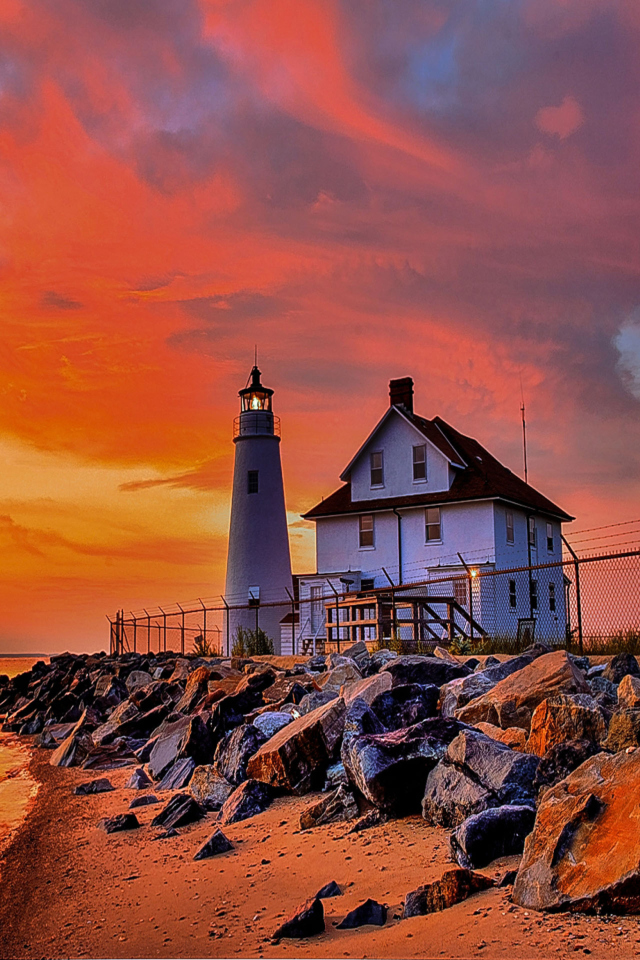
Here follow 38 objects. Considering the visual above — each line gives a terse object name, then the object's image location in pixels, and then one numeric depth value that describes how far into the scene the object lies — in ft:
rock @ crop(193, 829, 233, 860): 22.61
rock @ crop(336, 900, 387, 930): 15.48
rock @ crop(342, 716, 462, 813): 21.99
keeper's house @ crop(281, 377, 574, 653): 108.68
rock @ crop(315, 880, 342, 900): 17.62
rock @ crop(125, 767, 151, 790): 35.19
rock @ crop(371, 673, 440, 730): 28.04
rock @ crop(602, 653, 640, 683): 32.68
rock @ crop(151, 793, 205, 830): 26.76
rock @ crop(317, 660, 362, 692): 41.37
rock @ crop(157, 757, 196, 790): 33.32
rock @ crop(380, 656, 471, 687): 35.35
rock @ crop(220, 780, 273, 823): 25.77
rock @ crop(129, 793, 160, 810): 30.81
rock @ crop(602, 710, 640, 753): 19.90
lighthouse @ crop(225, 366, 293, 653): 118.32
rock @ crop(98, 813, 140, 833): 27.68
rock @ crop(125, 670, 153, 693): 72.44
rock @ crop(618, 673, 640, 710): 24.07
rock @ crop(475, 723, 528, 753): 23.25
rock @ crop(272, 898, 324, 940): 15.48
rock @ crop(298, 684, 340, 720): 33.53
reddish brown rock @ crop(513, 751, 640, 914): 13.67
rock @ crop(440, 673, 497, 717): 30.50
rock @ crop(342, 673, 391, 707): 30.26
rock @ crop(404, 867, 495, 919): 15.28
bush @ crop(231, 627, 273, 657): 89.81
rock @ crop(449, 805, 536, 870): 17.34
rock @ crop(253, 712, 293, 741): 32.17
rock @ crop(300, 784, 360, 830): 22.97
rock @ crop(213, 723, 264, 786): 29.14
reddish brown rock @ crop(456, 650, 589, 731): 26.30
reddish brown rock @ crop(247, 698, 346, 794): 26.48
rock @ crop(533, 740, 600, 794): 19.44
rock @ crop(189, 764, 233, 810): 28.28
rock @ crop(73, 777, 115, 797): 36.22
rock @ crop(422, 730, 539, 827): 19.51
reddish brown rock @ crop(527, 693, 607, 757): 21.67
